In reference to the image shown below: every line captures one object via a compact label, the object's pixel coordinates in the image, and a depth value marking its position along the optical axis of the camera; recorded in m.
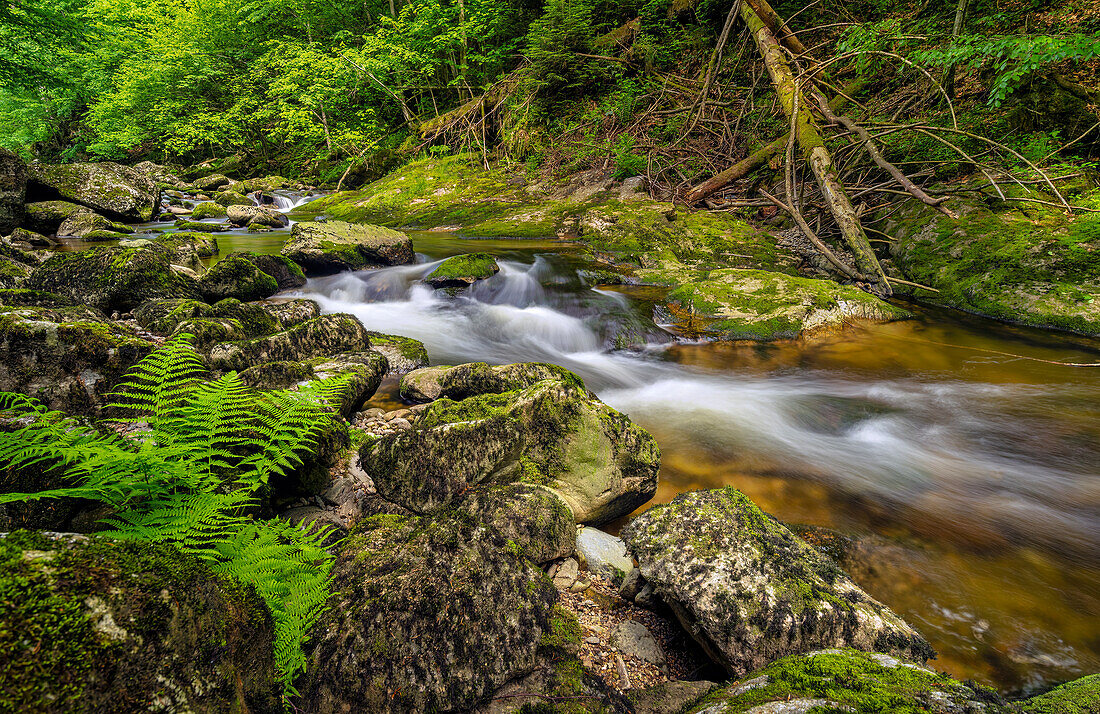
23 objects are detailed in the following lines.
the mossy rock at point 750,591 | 2.00
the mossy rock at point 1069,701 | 1.59
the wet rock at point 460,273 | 8.72
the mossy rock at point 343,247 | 8.94
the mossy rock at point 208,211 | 14.87
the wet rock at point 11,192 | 9.33
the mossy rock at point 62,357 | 2.86
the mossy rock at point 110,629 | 0.73
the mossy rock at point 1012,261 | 6.55
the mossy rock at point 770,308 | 6.90
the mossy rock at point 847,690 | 1.21
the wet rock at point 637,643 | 2.14
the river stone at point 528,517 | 2.35
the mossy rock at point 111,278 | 5.43
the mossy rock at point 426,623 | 1.56
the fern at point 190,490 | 1.40
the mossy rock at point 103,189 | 11.05
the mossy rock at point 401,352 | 5.47
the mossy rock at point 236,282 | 6.56
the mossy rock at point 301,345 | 4.09
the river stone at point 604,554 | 2.63
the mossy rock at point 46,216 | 10.12
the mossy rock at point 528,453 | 2.83
